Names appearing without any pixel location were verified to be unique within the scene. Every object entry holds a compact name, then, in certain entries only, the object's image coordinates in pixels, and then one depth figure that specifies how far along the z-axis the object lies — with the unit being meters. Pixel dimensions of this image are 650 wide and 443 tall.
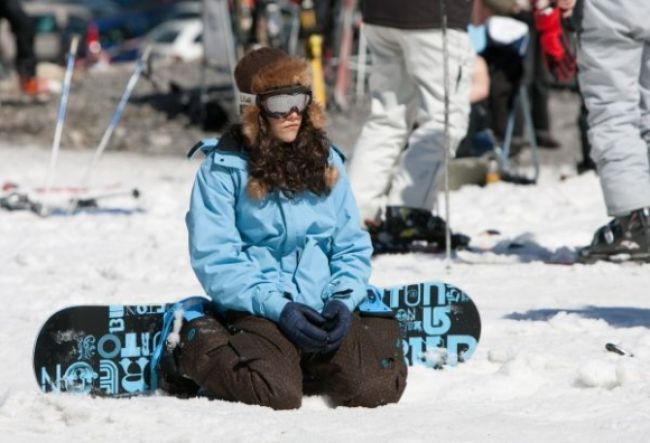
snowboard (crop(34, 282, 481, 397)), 9.80
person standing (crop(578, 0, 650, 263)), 13.45
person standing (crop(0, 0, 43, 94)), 31.94
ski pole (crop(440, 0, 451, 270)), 13.95
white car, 54.18
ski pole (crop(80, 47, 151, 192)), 19.47
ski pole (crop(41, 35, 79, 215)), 19.19
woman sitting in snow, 9.34
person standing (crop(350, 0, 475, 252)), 15.02
